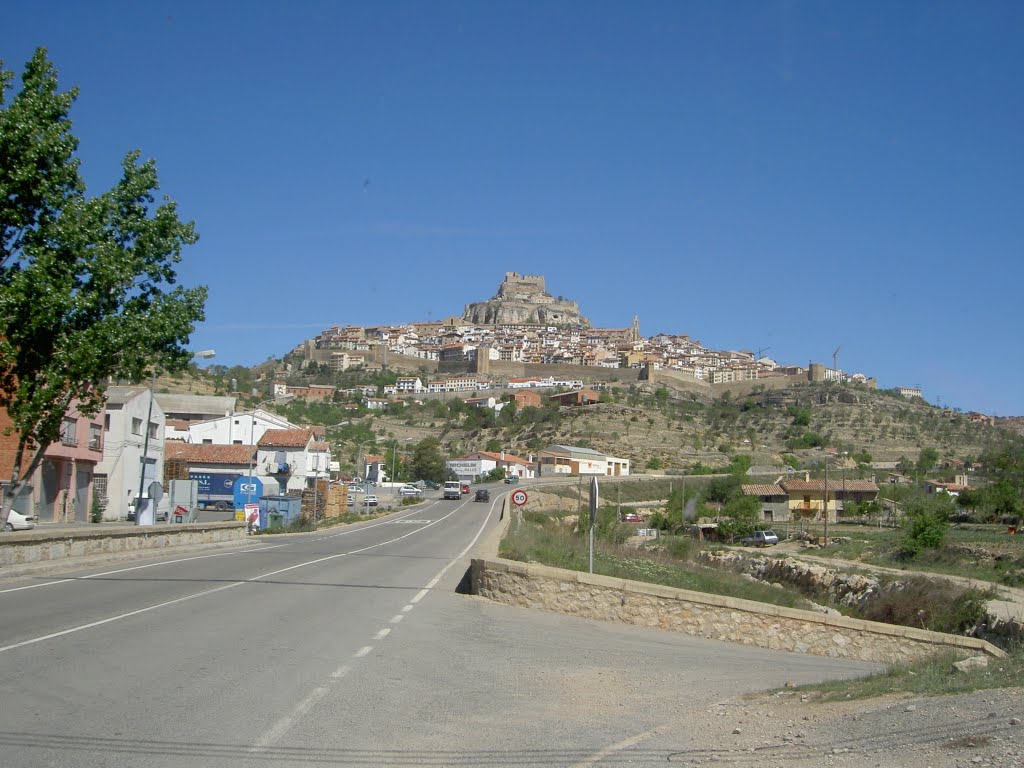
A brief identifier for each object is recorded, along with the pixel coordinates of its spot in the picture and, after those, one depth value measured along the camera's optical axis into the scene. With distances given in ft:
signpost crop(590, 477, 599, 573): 55.83
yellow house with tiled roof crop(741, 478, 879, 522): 287.34
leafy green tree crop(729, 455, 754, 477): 319.76
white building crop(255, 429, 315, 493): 214.90
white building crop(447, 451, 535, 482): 385.70
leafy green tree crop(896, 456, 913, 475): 363.76
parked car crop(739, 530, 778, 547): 209.77
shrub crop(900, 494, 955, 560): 163.84
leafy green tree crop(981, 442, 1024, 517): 232.12
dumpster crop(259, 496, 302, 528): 151.70
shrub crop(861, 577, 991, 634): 83.20
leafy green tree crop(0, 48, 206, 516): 66.33
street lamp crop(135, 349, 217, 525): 103.16
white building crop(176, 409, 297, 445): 257.96
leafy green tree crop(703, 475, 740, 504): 282.87
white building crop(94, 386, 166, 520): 168.04
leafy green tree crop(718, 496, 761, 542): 220.84
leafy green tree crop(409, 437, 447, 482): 381.60
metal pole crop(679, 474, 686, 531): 211.61
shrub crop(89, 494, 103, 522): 148.15
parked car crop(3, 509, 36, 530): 119.55
